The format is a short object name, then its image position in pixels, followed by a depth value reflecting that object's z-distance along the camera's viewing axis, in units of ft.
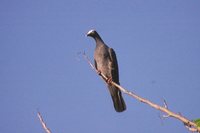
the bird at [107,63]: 52.26
